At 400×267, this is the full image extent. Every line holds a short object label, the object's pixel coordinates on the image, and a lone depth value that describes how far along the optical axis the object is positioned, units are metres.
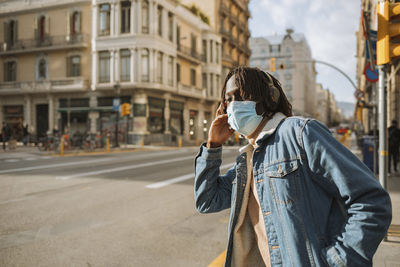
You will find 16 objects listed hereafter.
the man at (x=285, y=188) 1.31
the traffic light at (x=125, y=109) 24.38
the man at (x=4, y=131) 20.48
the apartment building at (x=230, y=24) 42.38
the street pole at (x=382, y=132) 4.22
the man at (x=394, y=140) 11.14
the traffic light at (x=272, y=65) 22.11
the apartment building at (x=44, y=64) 30.77
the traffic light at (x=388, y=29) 3.63
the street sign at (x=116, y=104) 22.97
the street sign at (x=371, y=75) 9.98
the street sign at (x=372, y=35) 5.20
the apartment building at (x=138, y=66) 28.54
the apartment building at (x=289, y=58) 103.06
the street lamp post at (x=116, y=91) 24.66
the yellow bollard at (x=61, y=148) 18.46
